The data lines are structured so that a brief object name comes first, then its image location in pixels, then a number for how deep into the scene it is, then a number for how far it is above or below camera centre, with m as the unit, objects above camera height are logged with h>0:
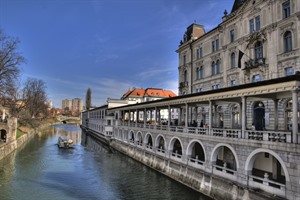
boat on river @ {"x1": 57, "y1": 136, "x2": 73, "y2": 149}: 44.84 -4.83
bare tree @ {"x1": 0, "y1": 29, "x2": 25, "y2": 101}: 36.75 +7.03
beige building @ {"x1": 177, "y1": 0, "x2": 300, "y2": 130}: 22.56 +7.75
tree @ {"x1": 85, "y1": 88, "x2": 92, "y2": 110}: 147.88 +11.95
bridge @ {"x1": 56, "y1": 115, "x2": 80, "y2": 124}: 154.75 -0.99
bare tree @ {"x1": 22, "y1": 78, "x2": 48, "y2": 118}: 68.00 +5.95
